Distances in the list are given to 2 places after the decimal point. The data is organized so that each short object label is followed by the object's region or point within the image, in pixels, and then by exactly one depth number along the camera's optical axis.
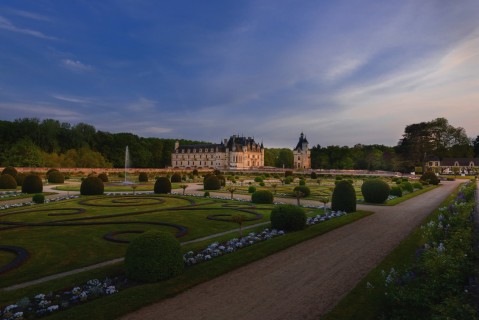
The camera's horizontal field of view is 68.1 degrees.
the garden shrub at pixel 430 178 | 47.06
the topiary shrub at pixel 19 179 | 36.56
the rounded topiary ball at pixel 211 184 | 34.59
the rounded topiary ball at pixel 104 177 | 41.81
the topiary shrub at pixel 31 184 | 28.53
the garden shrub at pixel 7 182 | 32.53
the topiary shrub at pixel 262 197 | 23.66
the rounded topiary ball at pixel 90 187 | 27.61
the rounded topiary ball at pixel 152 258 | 8.06
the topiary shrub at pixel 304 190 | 28.40
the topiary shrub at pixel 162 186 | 29.66
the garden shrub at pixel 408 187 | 34.59
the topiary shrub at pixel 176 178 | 45.53
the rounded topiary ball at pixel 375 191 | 24.41
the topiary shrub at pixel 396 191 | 29.98
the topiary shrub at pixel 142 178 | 45.28
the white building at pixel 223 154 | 110.07
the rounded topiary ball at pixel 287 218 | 13.98
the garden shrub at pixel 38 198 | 22.16
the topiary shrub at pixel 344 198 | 19.55
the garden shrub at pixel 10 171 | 39.93
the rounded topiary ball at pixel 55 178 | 41.12
